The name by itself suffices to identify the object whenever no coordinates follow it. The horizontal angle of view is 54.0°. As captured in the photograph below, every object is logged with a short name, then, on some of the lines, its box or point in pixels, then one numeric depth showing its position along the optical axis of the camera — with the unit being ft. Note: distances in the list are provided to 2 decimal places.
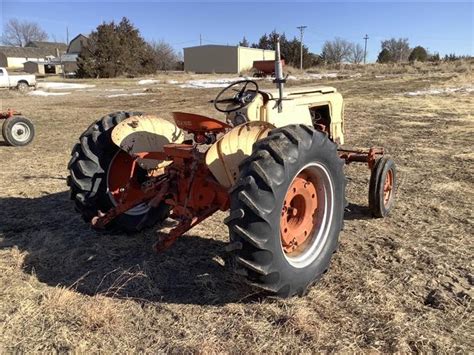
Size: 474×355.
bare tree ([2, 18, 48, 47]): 375.45
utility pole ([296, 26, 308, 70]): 188.51
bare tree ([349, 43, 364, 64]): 304.91
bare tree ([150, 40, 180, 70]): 240.12
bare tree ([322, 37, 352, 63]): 271.49
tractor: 9.52
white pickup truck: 88.94
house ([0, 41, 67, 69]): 268.04
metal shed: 196.65
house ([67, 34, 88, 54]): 248.81
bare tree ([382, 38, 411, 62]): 274.98
